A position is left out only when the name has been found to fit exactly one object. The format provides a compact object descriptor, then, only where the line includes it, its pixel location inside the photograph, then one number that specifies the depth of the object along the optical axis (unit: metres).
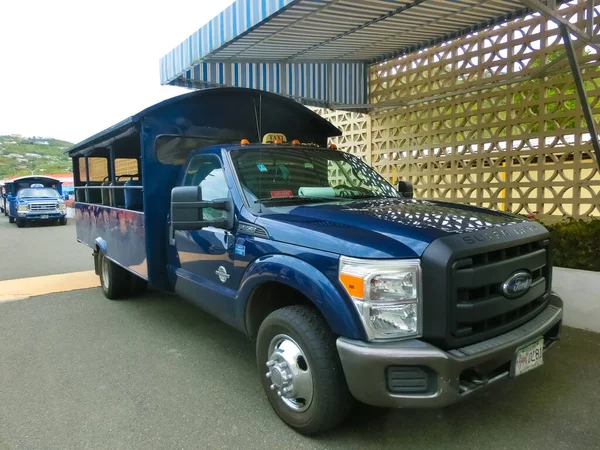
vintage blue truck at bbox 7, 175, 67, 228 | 19.73
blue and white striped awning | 5.64
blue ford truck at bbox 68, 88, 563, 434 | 2.31
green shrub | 4.74
